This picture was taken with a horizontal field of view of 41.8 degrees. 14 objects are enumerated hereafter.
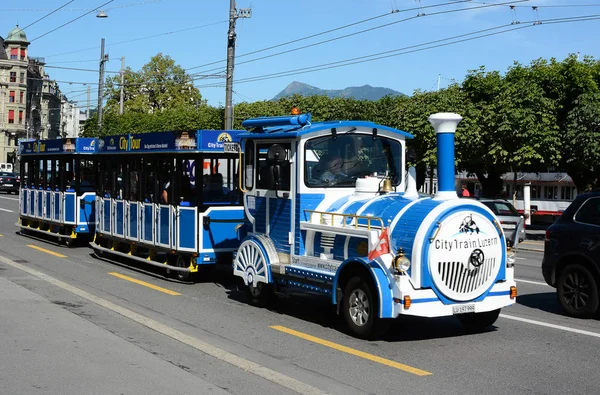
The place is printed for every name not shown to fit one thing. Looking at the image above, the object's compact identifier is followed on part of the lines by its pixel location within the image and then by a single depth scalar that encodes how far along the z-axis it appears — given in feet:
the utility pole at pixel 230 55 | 81.21
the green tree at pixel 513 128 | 87.61
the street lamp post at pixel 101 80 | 147.23
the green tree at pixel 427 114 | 95.61
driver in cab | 33.40
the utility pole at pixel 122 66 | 201.67
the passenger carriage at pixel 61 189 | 64.39
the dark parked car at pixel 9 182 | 182.24
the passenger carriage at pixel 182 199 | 43.68
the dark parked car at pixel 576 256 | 33.86
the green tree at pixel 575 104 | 85.71
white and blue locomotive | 27.53
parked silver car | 76.48
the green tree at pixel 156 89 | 262.47
